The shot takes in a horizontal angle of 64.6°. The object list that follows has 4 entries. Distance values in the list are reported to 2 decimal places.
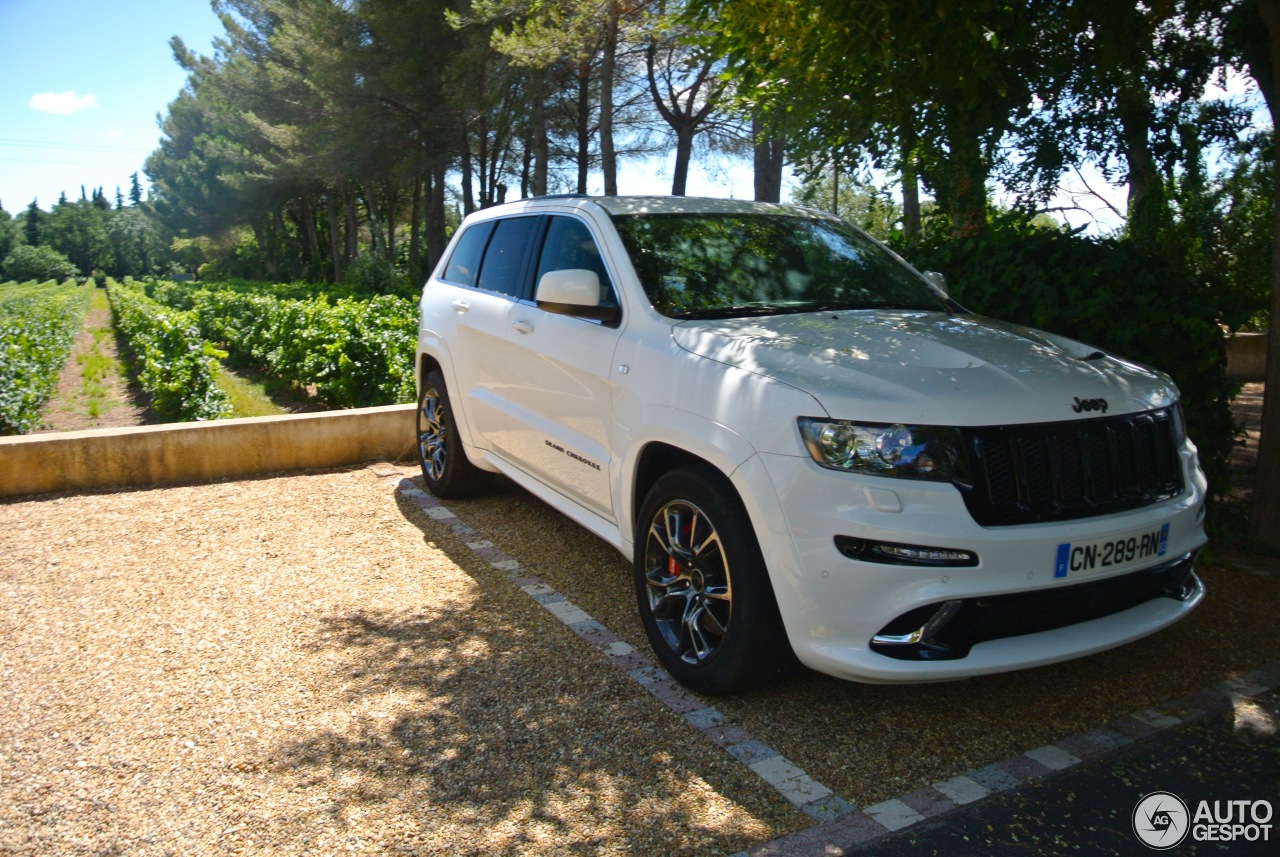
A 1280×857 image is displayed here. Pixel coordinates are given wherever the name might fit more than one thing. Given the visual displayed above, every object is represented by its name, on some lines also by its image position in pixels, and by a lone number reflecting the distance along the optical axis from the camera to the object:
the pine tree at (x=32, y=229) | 128.38
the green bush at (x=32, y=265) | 111.12
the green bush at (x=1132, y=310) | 5.46
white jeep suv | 3.26
